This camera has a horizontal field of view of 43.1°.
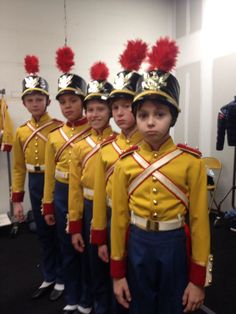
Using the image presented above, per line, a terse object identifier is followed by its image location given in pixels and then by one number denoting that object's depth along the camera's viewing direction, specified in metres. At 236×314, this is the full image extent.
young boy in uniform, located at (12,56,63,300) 2.36
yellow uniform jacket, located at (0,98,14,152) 3.68
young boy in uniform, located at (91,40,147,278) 1.55
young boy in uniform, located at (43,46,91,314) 2.04
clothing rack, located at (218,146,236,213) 3.92
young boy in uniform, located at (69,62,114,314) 1.79
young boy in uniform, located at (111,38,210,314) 1.24
